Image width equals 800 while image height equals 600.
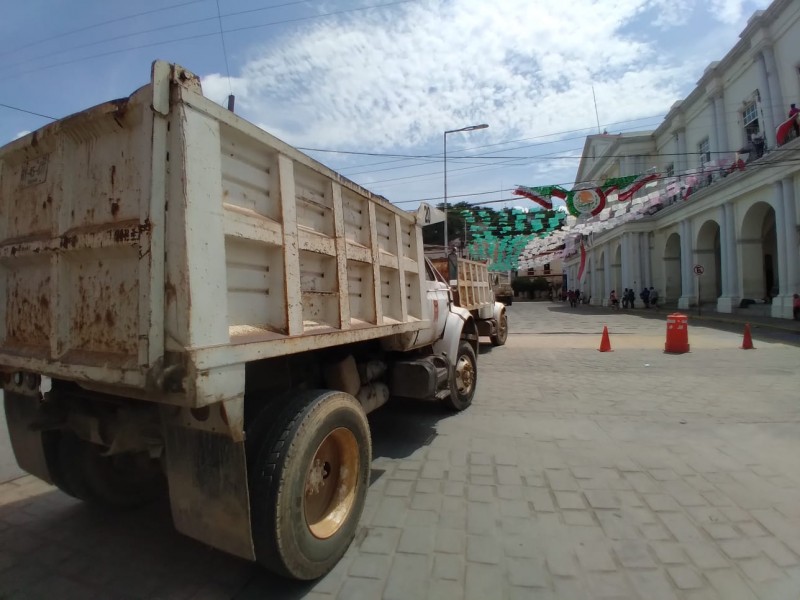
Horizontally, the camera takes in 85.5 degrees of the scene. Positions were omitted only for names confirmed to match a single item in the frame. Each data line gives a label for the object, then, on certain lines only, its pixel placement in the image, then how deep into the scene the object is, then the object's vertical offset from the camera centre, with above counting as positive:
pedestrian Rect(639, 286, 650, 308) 26.14 -0.41
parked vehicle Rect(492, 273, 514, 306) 27.59 +0.09
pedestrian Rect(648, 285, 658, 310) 25.78 -0.49
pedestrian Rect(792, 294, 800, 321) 14.57 -0.78
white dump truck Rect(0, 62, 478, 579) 1.78 -0.04
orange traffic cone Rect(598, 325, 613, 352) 10.19 -1.26
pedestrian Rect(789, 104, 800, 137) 15.12 +5.95
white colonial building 15.75 +4.03
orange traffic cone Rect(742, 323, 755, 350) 9.98 -1.33
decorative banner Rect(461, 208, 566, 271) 17.14 +2.86
